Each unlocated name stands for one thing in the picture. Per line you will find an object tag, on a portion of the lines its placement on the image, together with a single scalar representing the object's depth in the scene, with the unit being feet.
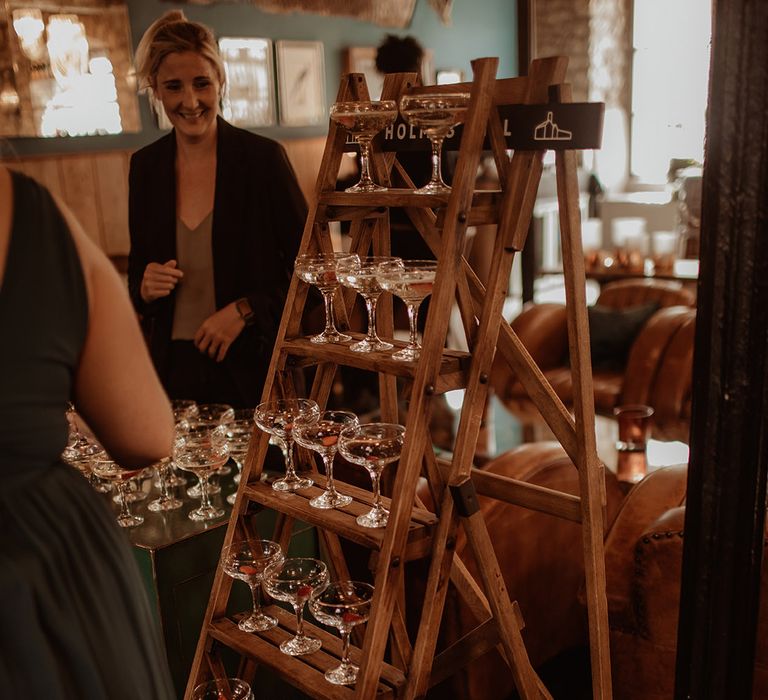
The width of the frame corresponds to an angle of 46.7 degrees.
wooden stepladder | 5.06
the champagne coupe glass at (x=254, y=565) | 5.86
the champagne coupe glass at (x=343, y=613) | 5.44
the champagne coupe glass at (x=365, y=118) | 5.65
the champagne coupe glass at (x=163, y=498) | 7.11
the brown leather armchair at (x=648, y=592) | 5.70
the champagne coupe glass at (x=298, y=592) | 5.76
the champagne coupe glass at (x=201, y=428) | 7.29
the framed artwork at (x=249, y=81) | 17.26
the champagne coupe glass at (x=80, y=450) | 7.00
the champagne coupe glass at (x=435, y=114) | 5.38
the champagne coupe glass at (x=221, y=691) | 6.02
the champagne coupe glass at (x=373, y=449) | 5.60
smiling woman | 8.46
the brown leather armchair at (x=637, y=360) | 11.83
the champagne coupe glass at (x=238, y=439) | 7.39
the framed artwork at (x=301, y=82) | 18.52
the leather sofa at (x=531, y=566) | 7.04
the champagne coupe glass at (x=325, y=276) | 5.68
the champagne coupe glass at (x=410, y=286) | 5.39
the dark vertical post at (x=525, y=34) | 9.93
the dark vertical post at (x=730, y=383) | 4.16
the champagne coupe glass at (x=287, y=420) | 5.86
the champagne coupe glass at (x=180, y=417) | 7.54
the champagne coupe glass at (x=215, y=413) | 7.78
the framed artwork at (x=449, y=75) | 22.44
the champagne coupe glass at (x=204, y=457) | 6.86
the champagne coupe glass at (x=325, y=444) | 5.69
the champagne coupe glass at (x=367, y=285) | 5.55
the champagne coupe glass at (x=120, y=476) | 6.79
